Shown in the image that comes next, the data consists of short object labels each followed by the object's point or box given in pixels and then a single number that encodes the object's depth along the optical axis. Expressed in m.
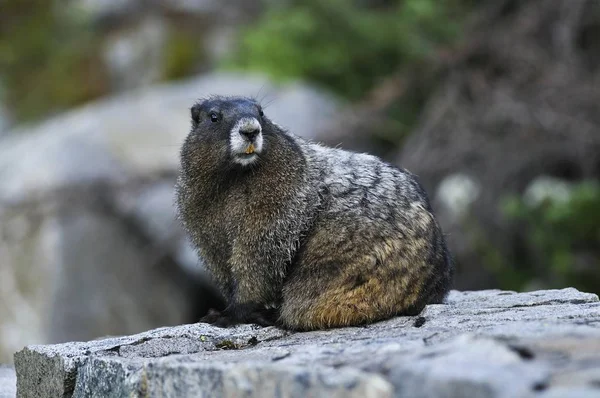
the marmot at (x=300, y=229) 5.99
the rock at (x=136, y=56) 18.70
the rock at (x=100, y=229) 12.96
